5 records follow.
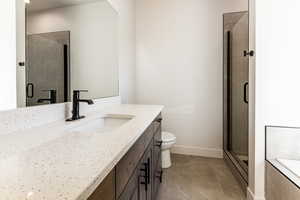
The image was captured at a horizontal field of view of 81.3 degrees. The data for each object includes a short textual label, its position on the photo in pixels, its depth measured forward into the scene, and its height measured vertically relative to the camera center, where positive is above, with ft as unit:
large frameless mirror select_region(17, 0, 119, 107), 3.31 +1.11
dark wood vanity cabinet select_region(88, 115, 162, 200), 1.99 -1.23
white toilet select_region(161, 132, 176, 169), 7.12 -2.10
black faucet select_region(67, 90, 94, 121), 4.09 -0.22
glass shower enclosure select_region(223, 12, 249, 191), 6.49 +0.08
